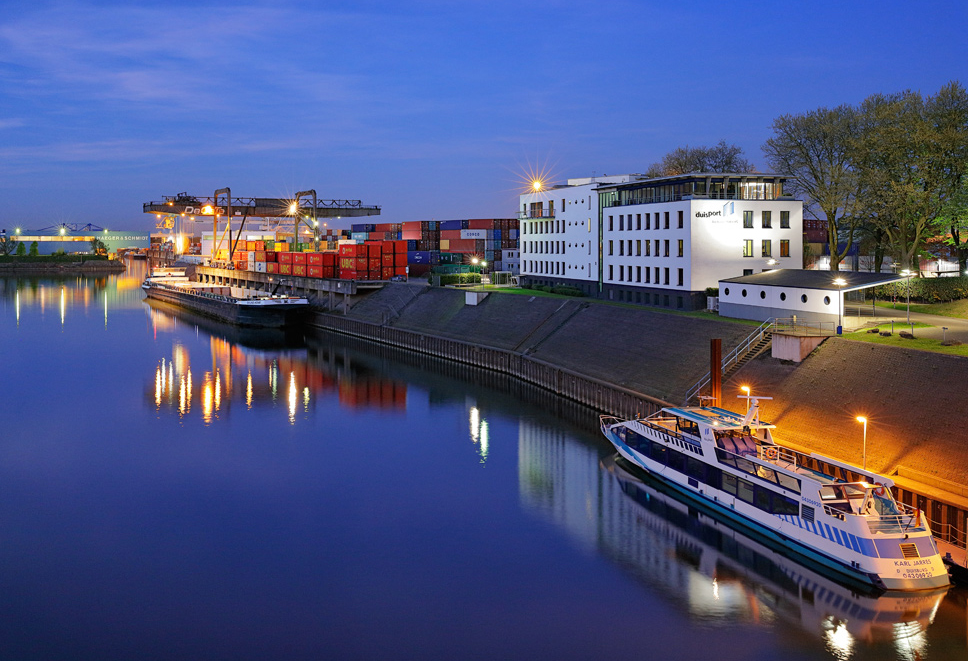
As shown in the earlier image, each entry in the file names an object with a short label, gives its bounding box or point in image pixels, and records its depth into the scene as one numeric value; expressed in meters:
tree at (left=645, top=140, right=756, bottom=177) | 99.56
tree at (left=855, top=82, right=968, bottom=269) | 50.59
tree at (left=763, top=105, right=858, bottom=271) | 57.25
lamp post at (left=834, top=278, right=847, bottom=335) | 39.50
